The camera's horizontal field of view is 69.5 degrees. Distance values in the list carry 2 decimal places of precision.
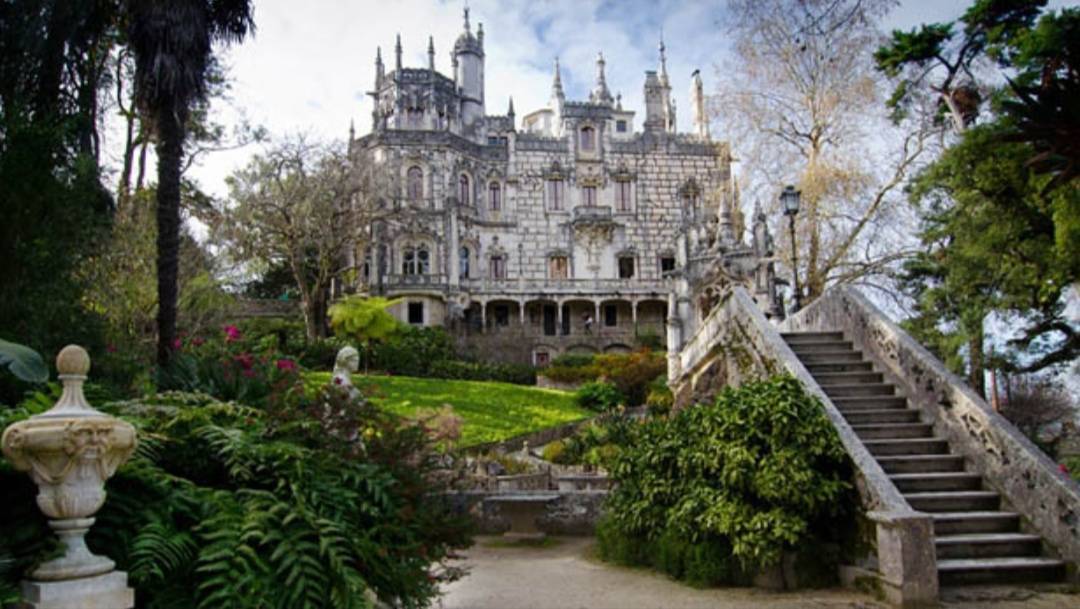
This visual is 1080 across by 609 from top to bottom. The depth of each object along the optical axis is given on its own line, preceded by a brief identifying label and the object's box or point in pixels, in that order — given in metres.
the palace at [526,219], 44.84
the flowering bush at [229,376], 7.31
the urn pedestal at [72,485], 4.05
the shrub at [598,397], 30.25
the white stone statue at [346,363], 8.38
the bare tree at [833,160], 21.31
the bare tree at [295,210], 35.06
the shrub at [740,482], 7.80
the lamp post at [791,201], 15.34
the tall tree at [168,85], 11.77
